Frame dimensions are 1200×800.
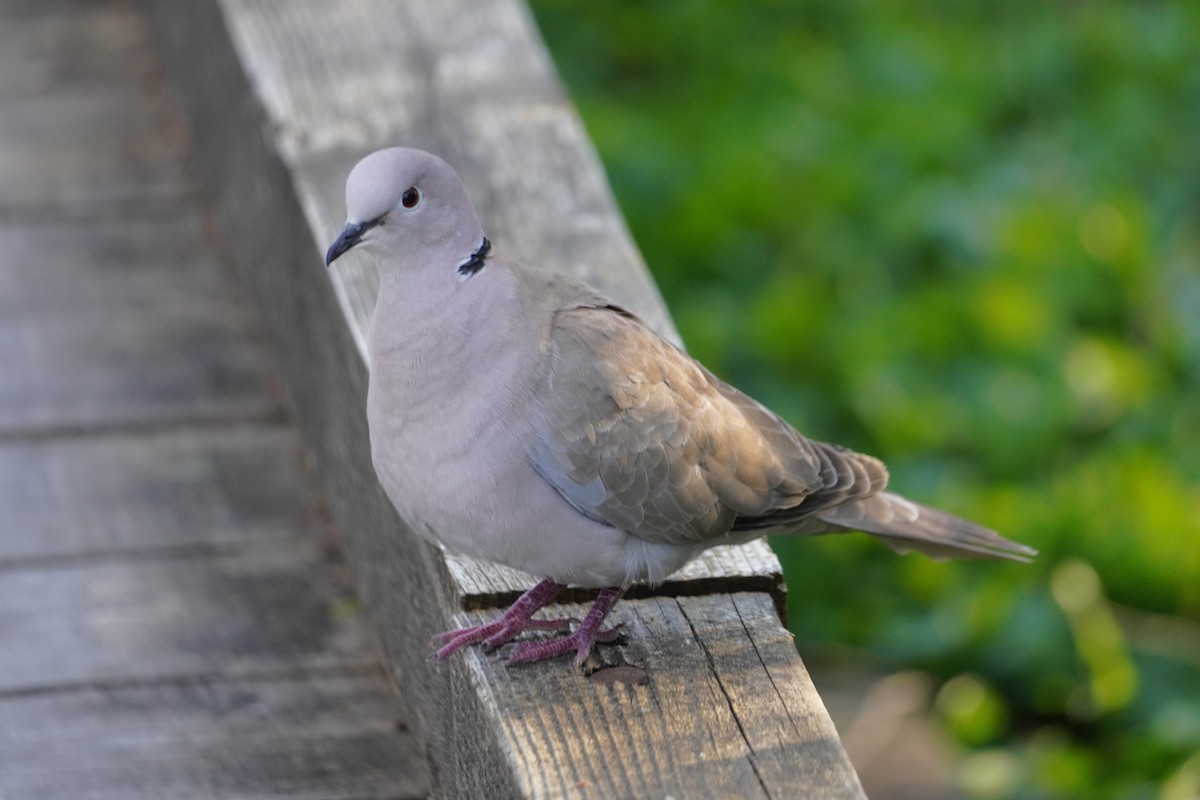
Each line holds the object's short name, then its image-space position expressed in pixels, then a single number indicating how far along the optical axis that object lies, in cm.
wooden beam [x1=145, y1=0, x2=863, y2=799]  331
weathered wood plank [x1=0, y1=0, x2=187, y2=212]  653
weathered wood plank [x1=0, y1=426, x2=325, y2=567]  506
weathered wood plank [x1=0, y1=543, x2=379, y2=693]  459
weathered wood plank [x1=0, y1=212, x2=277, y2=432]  559
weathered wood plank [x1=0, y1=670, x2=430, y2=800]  421
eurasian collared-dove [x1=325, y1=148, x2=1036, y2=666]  364
